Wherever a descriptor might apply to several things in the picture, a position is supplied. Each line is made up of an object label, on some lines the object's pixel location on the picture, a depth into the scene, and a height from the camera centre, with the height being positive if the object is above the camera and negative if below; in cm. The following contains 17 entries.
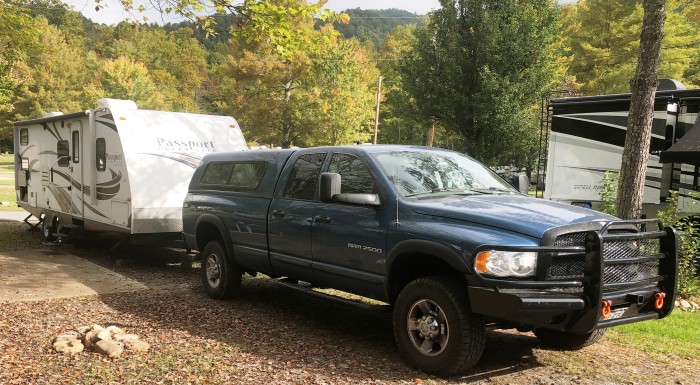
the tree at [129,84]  3994 +404
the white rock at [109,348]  497 -171
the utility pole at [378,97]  3067 +287
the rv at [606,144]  943 +28
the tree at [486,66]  2050 +316
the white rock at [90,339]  512 -168
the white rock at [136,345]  514 -173
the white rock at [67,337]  525 -171
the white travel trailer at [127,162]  944 -29
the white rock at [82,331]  534 -170
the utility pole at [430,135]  3557 +113
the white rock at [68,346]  508 -174
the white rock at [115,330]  544 -170
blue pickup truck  422 -75
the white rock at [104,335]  513 -165
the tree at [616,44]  2653 +569
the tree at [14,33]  1152 +218
